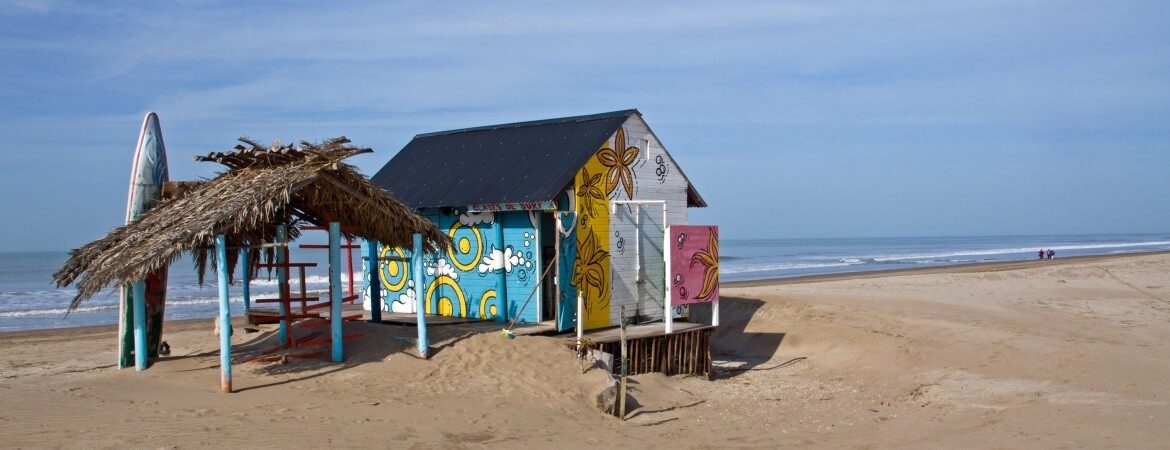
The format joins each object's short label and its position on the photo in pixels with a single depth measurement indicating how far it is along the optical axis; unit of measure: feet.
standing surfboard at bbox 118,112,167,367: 42.42
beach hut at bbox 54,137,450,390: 37.04
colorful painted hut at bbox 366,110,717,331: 51.06
